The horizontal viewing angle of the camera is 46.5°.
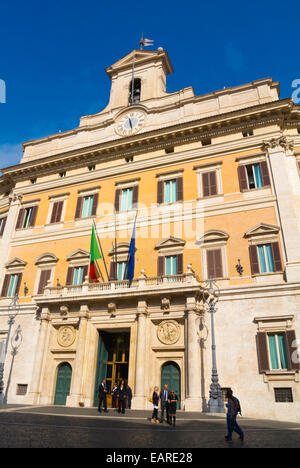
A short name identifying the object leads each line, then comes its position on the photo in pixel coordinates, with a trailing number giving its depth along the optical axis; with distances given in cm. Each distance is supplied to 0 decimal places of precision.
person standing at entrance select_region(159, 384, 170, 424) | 1222
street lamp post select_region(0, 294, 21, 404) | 2042
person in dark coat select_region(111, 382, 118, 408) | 1644
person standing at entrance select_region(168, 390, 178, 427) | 1138
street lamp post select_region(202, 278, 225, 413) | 1492
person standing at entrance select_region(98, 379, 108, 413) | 1498
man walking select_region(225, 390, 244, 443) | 842
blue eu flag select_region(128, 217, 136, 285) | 1925
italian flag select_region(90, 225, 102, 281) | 2097
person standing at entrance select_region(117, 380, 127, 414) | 1459
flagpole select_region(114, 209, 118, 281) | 2111
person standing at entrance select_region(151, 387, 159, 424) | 1233
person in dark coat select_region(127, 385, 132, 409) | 1671
